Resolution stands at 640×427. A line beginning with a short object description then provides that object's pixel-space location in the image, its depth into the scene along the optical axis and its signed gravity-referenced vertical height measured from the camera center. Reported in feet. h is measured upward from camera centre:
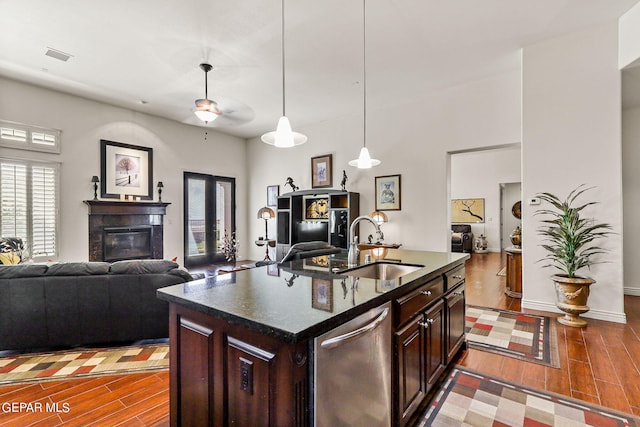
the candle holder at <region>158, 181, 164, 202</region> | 21.57 +1.63
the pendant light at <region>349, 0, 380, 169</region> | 11.07 +6.70
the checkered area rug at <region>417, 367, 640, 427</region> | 6.00 -4.06
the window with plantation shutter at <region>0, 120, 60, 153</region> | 15.87 +3.98
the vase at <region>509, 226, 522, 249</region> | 16.89 -1.44
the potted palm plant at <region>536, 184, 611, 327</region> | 10.94 -1.37
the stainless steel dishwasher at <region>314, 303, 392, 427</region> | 3.73 -2.16
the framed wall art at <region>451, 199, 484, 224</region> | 34.30 +0.10
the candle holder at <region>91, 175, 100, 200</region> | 18.57 +1.68
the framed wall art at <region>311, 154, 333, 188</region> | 22.56 +3.00
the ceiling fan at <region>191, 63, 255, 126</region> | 13.83 +6.65
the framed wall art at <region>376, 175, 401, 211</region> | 19.51 +1.23
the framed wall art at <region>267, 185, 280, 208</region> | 25.95 +1.52
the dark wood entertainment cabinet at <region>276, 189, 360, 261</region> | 20.93 -0.31
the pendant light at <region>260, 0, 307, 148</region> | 8.34 +2.06
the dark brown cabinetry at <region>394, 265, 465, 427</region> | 5.27 -2.57
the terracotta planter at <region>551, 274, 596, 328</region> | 10.87 -3.05
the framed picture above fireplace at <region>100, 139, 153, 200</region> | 19.30 +2.67
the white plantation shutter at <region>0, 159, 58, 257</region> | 15.88 +0.44
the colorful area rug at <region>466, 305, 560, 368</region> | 8.93 -4.05
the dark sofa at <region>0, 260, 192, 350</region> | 8.77 -2.64
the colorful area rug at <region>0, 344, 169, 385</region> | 7.84 -4.09
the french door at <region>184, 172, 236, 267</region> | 23.88 -0.27
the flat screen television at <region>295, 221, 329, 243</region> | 22.50 -1.41
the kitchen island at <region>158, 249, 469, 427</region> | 3.56 -1.79
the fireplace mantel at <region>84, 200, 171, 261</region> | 18.52 -0.42
